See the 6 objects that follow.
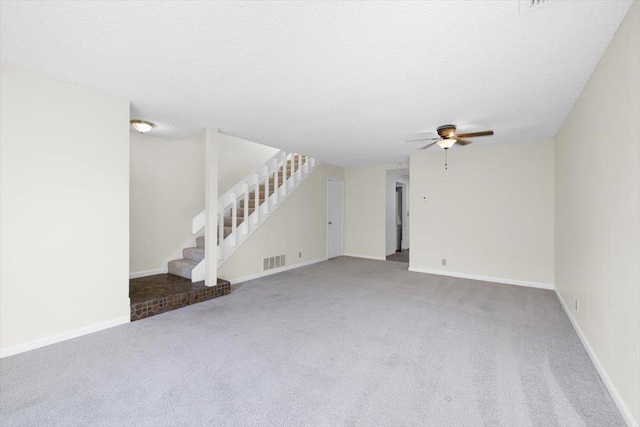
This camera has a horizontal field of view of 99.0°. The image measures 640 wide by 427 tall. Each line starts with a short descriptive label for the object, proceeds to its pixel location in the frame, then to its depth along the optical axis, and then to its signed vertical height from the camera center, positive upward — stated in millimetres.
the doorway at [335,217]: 7043 -92
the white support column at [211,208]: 4008 +86
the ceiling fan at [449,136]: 3717 +1056
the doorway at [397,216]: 7359 -90
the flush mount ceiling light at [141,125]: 3709 +1220
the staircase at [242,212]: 4474 +36
